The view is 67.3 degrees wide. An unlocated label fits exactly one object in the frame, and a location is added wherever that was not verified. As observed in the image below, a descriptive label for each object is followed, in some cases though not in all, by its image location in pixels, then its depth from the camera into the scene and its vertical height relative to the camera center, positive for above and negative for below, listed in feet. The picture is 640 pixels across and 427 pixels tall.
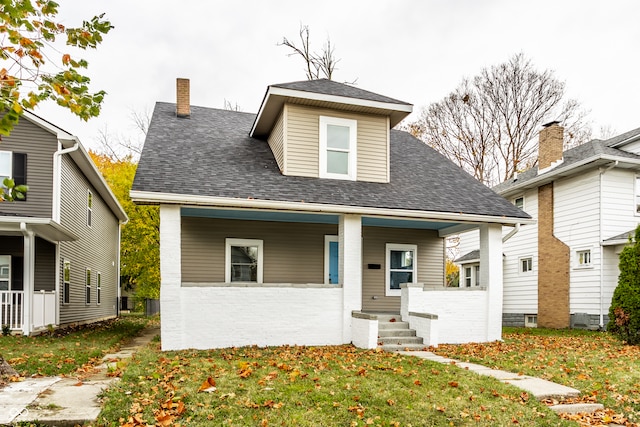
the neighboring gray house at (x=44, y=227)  39.32 +0.98
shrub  35.63 -4.59
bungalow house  31.35 +1.37
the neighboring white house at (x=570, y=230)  49.65 +1.01
